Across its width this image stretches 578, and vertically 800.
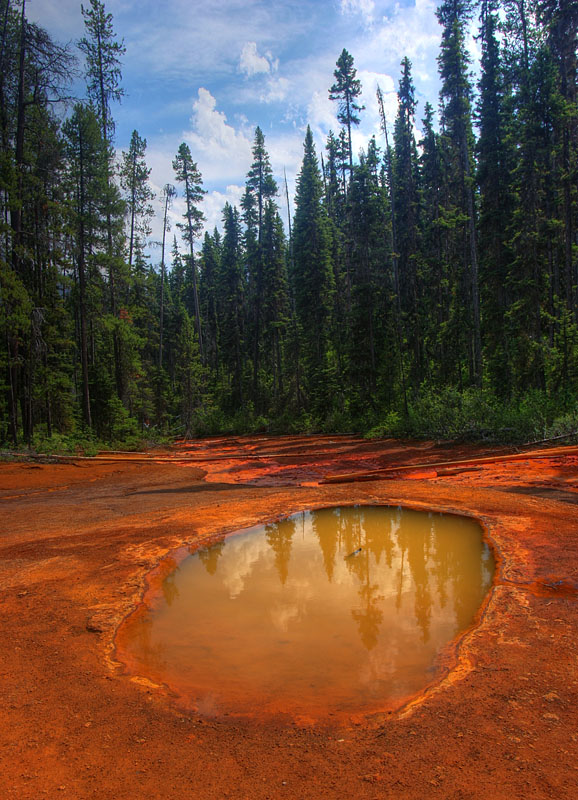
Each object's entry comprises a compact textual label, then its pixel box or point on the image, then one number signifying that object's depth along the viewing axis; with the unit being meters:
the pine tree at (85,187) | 22.95
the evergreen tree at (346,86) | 34.70
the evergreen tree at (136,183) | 34.81
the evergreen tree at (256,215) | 41.75
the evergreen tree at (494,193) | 24.28
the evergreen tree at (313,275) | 35.69
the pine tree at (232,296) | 46.66
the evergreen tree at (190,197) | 41.19
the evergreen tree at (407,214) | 30.72
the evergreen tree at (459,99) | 21.84
